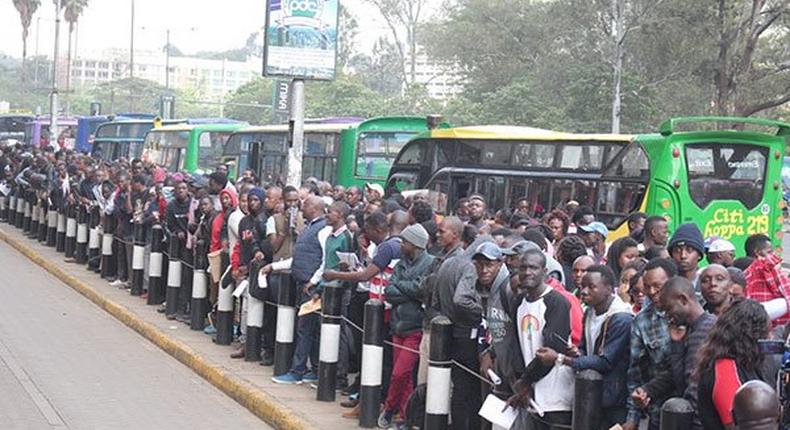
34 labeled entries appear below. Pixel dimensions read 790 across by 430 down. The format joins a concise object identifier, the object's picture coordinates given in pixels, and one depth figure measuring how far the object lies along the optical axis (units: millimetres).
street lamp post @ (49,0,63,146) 41719
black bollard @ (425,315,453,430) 9125
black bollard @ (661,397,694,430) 6148
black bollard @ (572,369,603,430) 7137
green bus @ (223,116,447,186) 28953
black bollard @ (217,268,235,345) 14539
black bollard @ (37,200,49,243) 27297
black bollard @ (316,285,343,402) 11336
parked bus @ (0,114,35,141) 68125
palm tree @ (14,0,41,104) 94312
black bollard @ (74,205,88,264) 23016
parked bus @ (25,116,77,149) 59278
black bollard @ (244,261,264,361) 13398
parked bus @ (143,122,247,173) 37812
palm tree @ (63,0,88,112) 96125
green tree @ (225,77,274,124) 85500
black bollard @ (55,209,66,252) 25047
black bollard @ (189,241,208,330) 15586
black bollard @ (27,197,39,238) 28306
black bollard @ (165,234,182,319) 16594
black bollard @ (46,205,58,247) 26031
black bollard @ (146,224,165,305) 17719
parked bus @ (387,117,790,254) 19672
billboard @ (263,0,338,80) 18109
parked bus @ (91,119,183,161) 46750
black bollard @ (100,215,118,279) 21023
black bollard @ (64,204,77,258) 23844
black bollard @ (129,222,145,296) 18797
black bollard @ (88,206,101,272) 22172
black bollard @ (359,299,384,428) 10508
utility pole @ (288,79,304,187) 18312
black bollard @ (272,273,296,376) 12508
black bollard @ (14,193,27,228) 30453
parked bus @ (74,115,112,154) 56216
